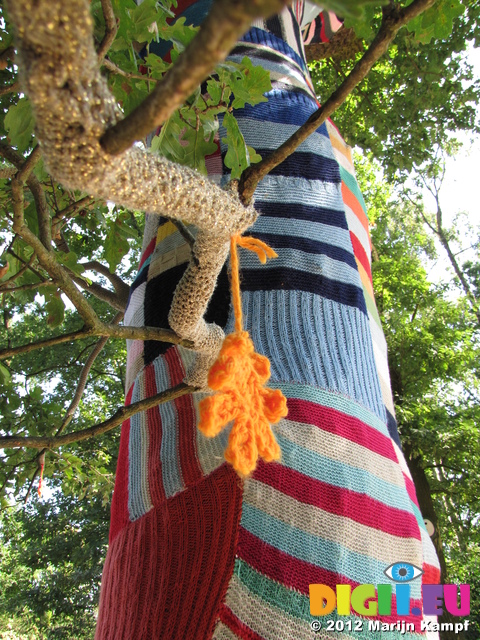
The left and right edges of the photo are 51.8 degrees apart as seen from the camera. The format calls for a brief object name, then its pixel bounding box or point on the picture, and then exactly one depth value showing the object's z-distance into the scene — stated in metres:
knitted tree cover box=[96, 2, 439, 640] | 0.88
